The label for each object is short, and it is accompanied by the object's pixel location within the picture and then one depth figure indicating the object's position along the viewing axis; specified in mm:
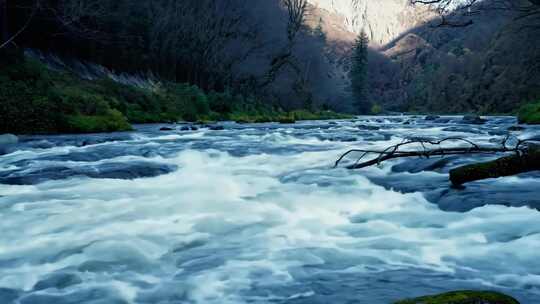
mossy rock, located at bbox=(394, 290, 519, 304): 2242
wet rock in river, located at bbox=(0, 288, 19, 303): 3100
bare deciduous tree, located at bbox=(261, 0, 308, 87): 44062
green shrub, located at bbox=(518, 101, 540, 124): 22816
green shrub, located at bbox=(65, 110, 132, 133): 17266
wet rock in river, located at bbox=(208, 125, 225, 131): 20806
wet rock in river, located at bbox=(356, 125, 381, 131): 22662
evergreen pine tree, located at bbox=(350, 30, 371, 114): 80875
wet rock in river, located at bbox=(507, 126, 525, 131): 18703
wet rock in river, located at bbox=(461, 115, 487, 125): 25938
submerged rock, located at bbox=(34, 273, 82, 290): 3334
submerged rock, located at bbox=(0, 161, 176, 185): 7781
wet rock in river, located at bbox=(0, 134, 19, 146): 12589
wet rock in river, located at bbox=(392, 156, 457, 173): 7914
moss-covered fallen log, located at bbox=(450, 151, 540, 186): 5500
